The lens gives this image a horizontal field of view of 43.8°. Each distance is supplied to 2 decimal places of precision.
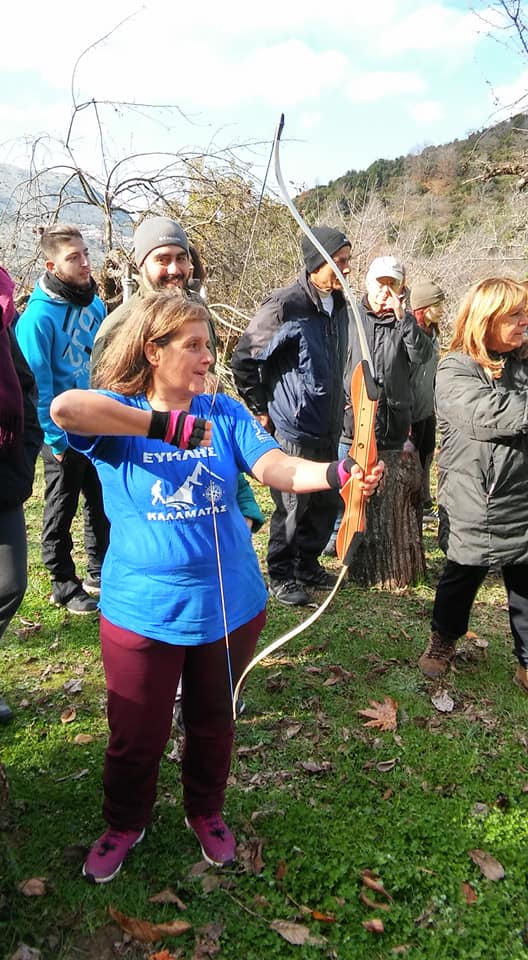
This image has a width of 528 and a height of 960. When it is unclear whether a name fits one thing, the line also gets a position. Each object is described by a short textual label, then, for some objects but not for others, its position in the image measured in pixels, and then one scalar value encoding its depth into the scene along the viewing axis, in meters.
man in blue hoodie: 3.51
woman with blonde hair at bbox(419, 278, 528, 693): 2.72
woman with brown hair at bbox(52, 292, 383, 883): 1.82
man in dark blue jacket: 3.83
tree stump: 4.31
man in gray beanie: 2.87
